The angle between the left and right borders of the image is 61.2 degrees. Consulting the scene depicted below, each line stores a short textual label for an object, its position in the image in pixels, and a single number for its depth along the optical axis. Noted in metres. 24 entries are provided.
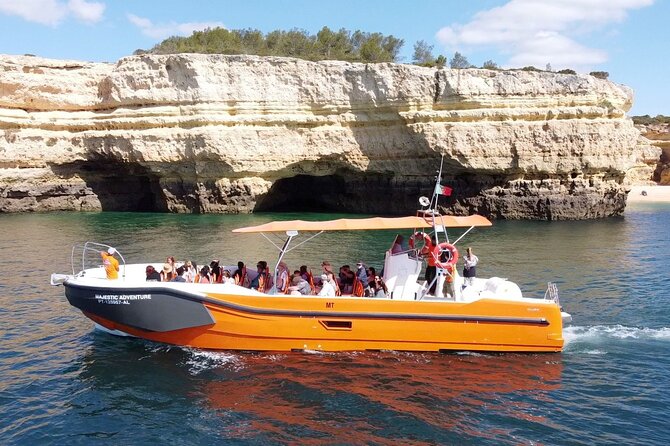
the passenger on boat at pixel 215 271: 11.76
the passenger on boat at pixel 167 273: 11.64
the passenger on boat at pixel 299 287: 10.95
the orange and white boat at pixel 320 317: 10.41
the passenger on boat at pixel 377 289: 11.09
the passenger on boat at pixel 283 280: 11.02
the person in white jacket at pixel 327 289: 10.90
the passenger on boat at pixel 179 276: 11.23
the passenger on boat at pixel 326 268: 11.23
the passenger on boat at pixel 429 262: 11.18
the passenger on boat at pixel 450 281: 10.88
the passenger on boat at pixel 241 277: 11.75
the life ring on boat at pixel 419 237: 11.36
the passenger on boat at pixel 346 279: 11.50
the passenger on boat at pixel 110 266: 11.03
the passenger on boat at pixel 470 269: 12.06
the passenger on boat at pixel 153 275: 11.43
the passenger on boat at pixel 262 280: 11.28
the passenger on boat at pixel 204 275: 11.59
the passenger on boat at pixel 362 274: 11.57
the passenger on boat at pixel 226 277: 11.45
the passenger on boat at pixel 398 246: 11.72
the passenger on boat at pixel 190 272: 11.68
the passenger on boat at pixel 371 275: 11.33
